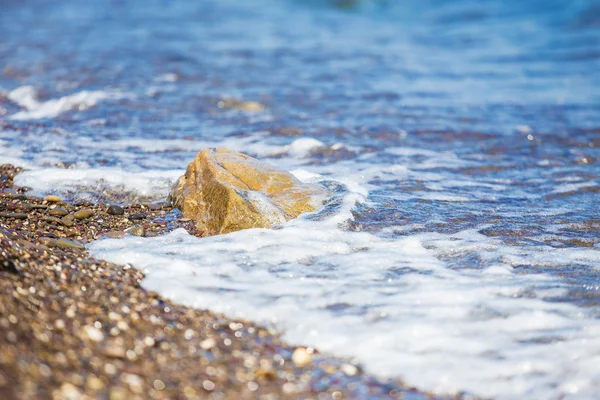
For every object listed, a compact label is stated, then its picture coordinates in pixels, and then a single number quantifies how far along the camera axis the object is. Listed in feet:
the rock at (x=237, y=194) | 26.25
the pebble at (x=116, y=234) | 25.26
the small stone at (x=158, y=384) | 15.01
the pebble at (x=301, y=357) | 17.31
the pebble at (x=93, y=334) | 16.33
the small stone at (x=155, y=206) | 29.04
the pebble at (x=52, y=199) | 28.45
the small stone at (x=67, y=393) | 13.51
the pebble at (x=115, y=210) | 27.99
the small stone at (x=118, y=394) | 14.10
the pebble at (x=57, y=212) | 27.12
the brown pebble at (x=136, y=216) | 27.78
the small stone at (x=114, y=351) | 15.79
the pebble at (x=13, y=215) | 26.18
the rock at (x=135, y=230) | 25.95
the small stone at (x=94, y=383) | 14.24
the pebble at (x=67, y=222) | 26.05
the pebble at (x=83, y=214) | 27.06
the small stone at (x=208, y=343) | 17.44
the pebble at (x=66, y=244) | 23.06
